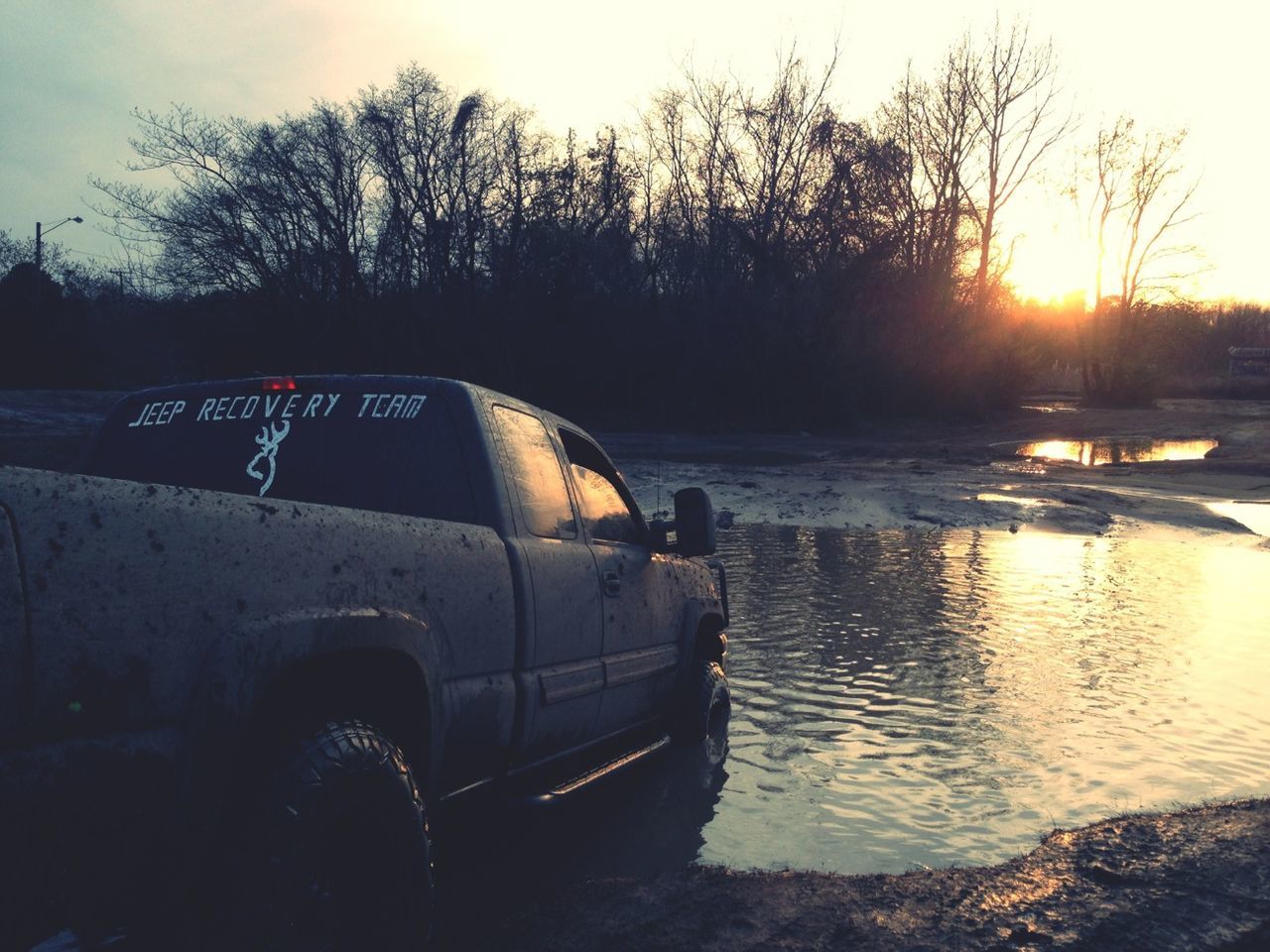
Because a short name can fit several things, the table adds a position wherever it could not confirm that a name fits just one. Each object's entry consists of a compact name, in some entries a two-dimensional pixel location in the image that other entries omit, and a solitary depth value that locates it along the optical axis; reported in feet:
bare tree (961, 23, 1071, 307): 159.84
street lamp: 132.16
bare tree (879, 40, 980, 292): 156.04
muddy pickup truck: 7.66
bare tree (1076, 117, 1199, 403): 166.40
